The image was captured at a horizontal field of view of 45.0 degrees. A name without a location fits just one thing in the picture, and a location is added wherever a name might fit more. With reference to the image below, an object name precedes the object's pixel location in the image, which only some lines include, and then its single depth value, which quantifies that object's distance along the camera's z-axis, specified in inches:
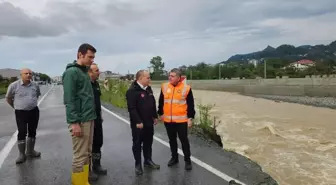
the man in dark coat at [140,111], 283.0
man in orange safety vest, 295.3
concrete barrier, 1386.6
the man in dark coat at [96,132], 269.3
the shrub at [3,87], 1718.5
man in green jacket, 217.2
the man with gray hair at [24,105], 314.6
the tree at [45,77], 6606.8
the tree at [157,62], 4283.0
